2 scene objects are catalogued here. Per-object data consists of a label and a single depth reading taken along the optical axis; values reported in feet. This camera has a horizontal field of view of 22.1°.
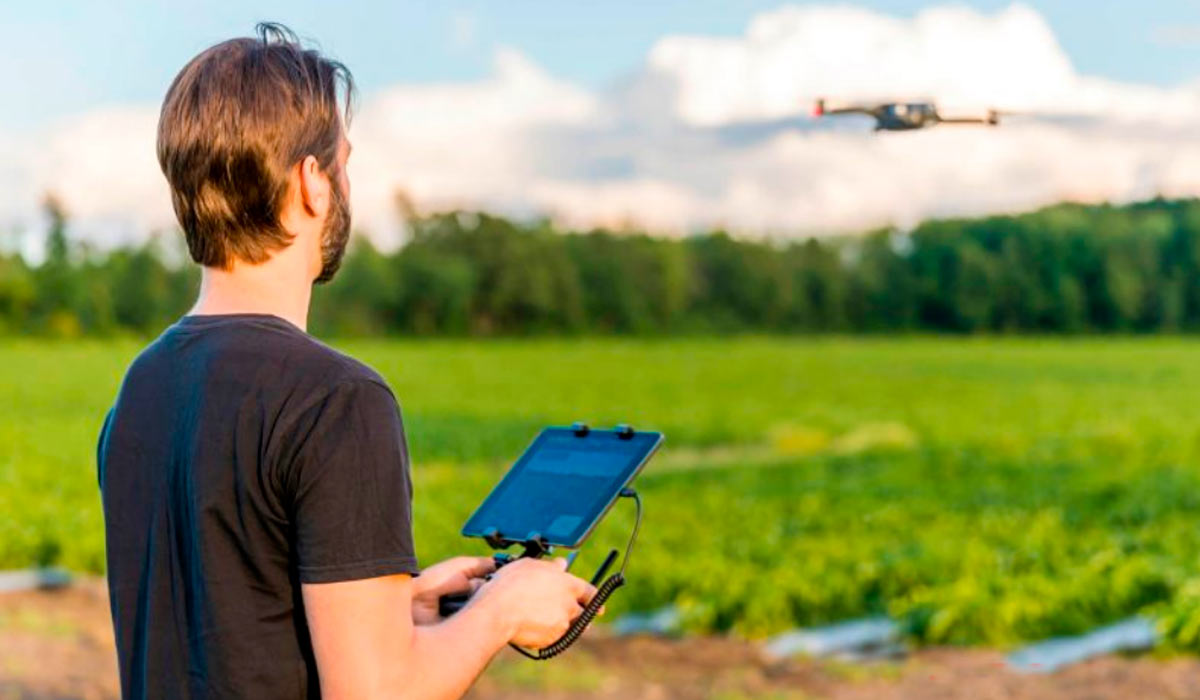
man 9.61
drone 11.40
